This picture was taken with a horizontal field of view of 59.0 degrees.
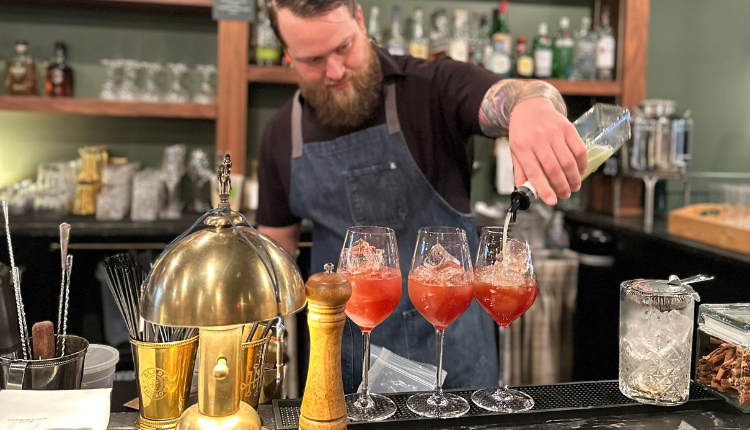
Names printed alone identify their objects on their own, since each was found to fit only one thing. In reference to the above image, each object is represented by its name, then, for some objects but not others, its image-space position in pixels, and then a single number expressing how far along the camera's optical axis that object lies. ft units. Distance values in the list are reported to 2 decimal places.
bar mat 3.35
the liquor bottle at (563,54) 10.94
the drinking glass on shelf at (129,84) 10.14
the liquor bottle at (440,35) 10.75
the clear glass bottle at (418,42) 10.60
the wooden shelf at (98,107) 9.76
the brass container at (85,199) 10.01
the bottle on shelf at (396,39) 10.44
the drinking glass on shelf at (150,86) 10.19
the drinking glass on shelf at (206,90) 10.36
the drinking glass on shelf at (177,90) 10.26
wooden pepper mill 2.69
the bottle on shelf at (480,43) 10.79
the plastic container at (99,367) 3.48
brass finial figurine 2.76
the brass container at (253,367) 3.23
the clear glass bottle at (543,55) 10.82
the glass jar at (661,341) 3.52
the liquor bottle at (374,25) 10.57
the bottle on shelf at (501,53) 10.65
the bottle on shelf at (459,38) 10.48
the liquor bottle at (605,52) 10.82
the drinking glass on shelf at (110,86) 10.14
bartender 5.45
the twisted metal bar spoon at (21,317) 3.18
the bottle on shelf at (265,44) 10.19
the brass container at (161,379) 3.03
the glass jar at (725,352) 3.47
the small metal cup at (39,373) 3.11
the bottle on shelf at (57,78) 10.14
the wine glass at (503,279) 3.65
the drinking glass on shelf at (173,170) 10.24
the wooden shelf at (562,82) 10.21
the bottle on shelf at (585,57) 11.00
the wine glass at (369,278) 3.52
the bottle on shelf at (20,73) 9.98
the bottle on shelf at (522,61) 10.75
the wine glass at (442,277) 3.61
